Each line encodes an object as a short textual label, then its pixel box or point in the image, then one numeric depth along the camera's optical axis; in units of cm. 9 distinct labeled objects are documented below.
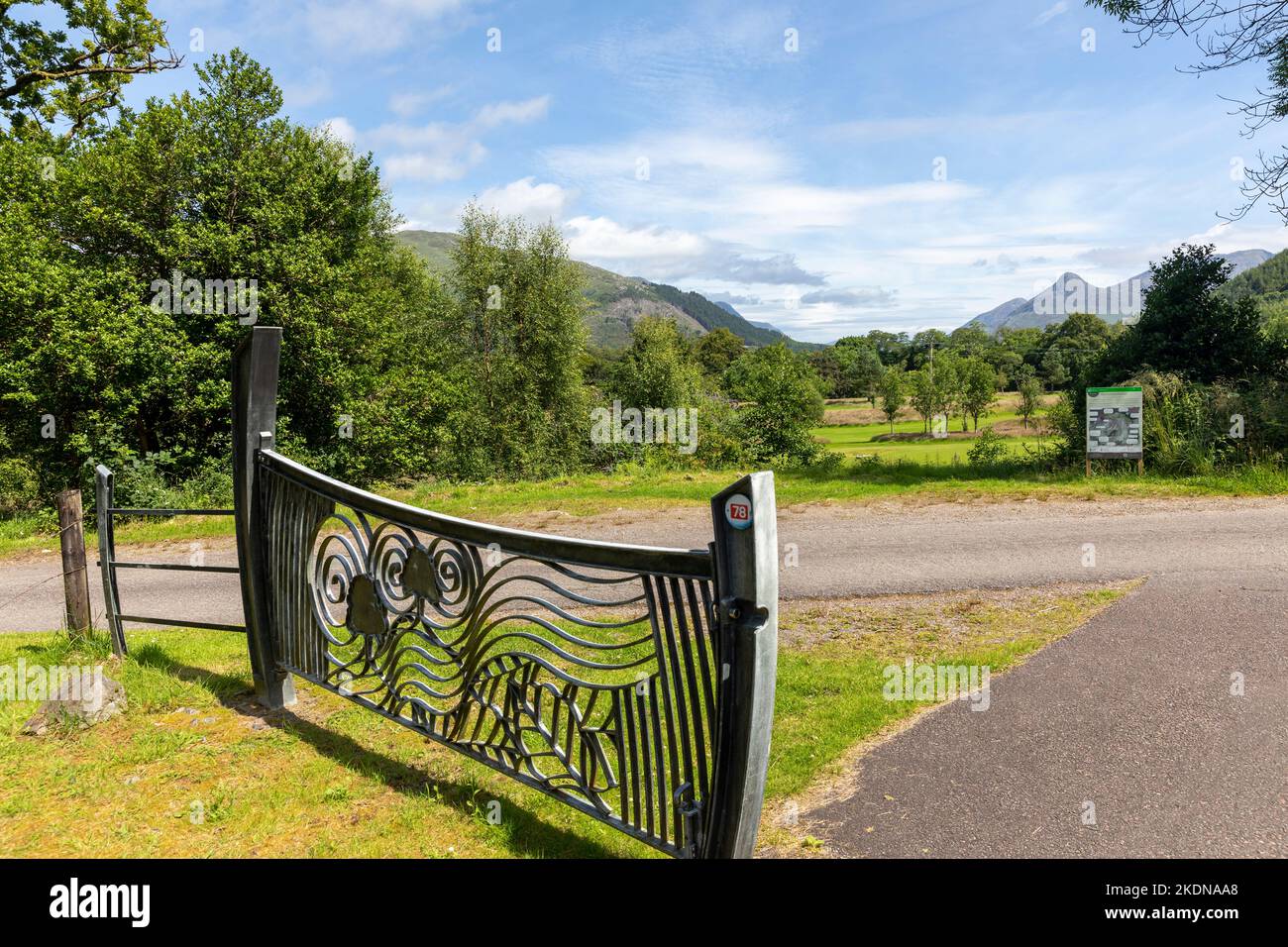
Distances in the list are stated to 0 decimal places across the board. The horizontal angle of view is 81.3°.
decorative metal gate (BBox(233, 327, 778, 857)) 252
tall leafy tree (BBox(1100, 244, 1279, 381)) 1400
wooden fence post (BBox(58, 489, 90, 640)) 550
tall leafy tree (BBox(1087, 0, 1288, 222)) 1230
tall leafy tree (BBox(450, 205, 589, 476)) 3034
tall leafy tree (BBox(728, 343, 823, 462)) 1880
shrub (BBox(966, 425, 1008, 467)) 1608
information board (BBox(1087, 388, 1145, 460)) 1319
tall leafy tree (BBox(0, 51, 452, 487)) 1652
